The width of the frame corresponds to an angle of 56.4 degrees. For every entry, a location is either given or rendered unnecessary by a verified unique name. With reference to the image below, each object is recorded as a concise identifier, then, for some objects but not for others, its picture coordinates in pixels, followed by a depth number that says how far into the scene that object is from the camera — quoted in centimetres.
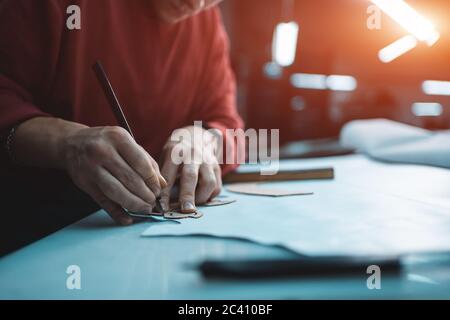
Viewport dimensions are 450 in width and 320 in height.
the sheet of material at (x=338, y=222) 32
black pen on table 26
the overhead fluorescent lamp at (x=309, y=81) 352
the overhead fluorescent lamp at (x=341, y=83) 355
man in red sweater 38
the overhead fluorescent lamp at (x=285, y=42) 220
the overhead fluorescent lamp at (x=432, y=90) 206
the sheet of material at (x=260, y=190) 54
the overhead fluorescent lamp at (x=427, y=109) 232
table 25
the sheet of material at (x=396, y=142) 79
